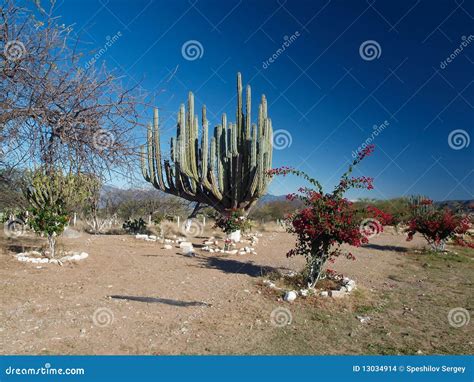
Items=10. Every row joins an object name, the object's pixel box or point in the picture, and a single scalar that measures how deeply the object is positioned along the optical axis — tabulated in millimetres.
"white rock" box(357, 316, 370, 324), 5147
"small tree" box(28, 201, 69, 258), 8430
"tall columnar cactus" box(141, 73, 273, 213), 13734
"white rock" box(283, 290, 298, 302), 6007
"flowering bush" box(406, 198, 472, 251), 11727
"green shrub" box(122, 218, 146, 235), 16688
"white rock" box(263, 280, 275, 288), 6707
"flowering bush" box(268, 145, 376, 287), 6574
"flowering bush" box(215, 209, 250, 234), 12383
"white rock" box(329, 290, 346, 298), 6223
